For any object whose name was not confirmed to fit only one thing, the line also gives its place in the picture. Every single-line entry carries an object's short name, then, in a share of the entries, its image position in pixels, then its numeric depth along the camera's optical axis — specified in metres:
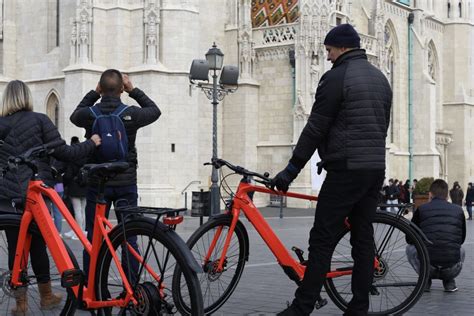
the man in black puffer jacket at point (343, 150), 5.46
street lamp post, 18.26
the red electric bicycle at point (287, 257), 6.15
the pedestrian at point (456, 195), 29.81
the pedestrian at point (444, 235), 7.89
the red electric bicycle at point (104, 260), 4.82
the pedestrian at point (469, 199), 26.91
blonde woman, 6.46
